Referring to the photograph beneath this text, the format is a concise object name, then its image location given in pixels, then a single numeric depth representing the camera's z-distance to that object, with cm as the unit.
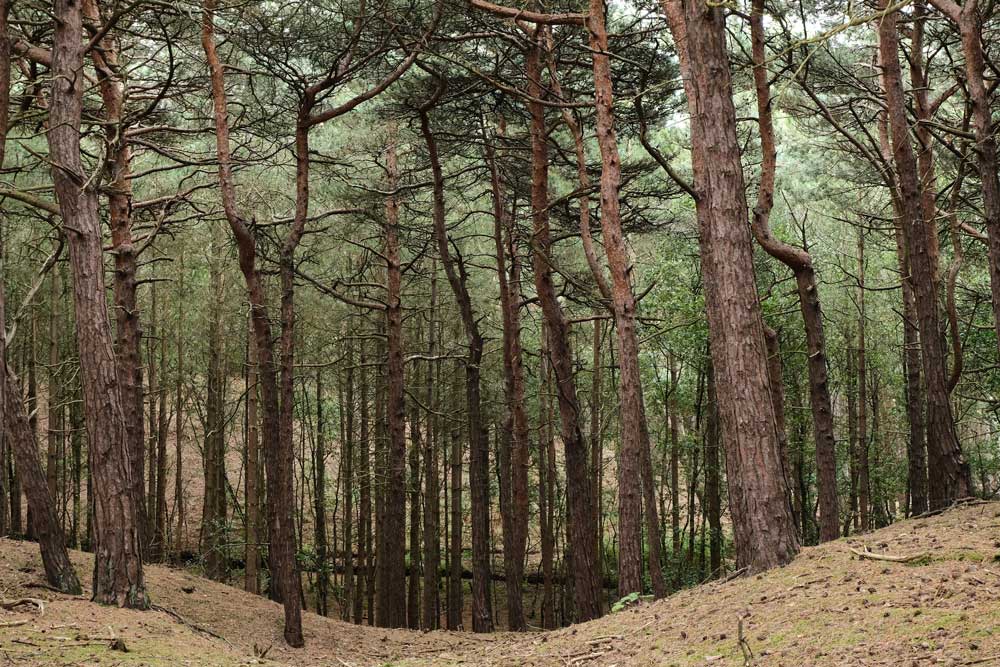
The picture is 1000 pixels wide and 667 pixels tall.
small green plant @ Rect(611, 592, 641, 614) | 841
